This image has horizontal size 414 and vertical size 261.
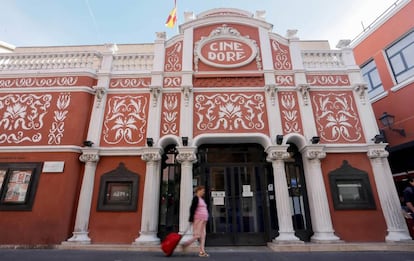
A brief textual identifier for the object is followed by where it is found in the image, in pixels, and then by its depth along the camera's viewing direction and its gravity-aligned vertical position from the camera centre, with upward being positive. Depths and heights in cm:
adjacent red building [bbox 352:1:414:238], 841 +487
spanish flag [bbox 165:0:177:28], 1023 +836
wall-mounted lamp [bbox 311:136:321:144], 670 +189
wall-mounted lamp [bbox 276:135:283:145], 670 +190
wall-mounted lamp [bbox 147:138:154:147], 665 +186
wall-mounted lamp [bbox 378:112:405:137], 838 +301
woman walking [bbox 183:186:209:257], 471 -30
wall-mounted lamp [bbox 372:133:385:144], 667 +186
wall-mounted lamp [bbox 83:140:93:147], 671 +188
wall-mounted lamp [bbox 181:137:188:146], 671 +189
